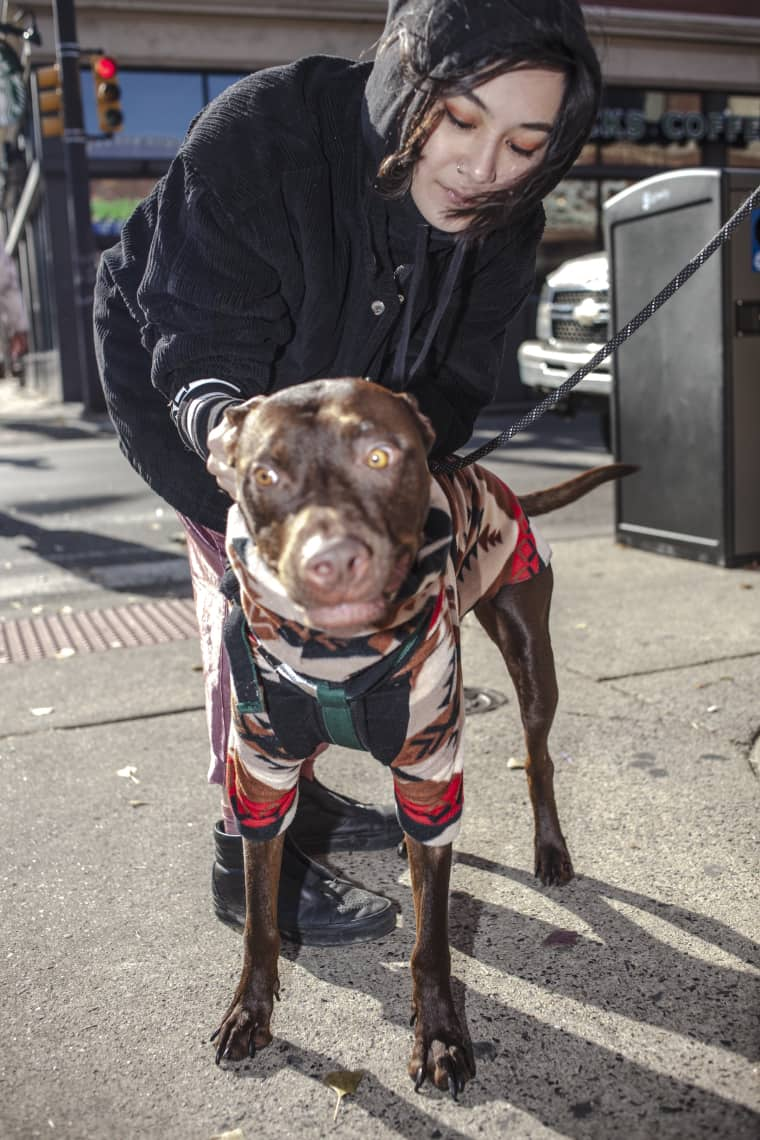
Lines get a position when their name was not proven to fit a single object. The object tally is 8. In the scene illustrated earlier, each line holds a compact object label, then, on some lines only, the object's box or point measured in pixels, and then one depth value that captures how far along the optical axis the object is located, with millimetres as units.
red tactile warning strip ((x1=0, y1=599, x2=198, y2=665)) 4844
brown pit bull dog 1618
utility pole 14156
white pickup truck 9852
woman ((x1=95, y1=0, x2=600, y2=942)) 1984
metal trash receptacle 5512
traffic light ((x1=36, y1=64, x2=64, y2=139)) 14531
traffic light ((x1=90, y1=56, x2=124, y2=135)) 14188
